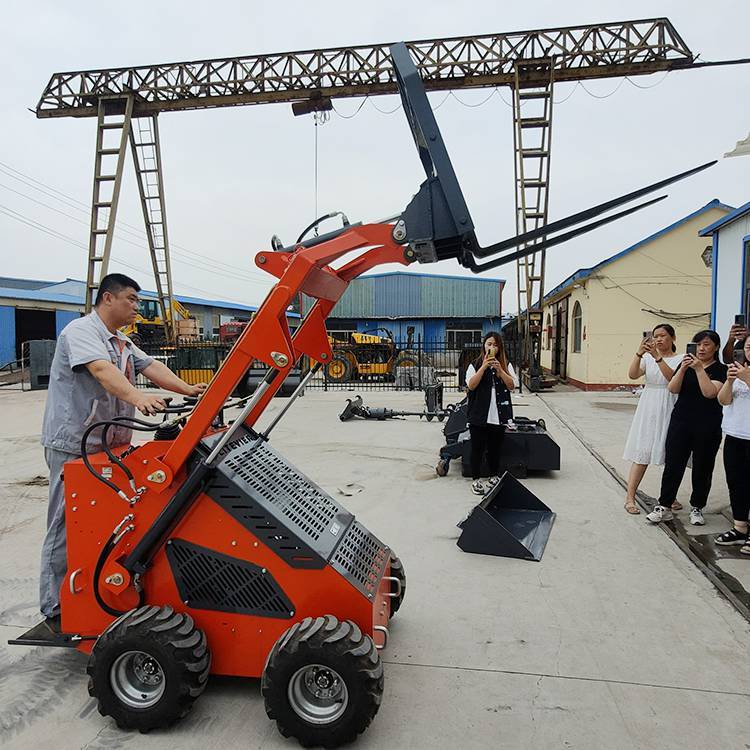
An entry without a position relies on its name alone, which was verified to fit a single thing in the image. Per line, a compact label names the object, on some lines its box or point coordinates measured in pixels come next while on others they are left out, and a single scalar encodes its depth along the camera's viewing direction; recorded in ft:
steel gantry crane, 40.09
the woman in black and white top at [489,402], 18.03
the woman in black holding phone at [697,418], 14.28
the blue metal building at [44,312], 74.98
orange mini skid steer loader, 7.33
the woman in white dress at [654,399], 15.30
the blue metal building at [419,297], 117.08
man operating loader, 8.71
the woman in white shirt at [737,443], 13.01
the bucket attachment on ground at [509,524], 13.42
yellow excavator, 67.72
